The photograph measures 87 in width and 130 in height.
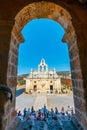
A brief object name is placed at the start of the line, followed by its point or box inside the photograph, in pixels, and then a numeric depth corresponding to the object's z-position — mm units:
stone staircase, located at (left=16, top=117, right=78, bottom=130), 1856
